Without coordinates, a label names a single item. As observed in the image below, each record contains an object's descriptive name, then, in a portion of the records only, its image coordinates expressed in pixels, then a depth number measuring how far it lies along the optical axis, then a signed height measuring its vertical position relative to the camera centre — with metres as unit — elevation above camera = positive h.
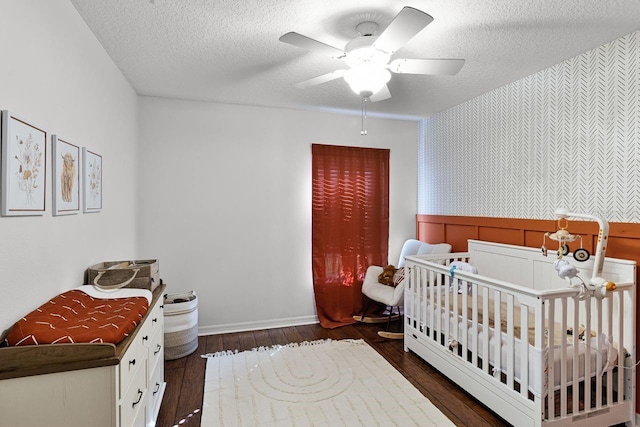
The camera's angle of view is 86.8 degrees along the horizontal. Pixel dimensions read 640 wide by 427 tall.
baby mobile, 1.91 -0.27
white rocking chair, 3.26 -0.77
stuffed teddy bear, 3.52 -0.67
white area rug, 2.04 -1.24
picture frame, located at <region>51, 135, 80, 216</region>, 1.54 +0.16
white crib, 1.81 -0.80
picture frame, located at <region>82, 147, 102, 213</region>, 1.88 +0.18
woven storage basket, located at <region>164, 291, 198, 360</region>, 2.82 -1.00
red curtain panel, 3.72 -0.13
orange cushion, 1.14 -0.43
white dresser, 1.06 -0.58
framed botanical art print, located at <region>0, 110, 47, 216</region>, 1.18 +0.17
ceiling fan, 1.66 +0.83
